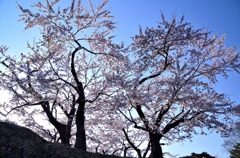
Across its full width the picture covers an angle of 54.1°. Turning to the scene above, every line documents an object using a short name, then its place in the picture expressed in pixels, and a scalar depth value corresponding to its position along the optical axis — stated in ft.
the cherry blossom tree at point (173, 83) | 43.70
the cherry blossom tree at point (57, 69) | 40.78
